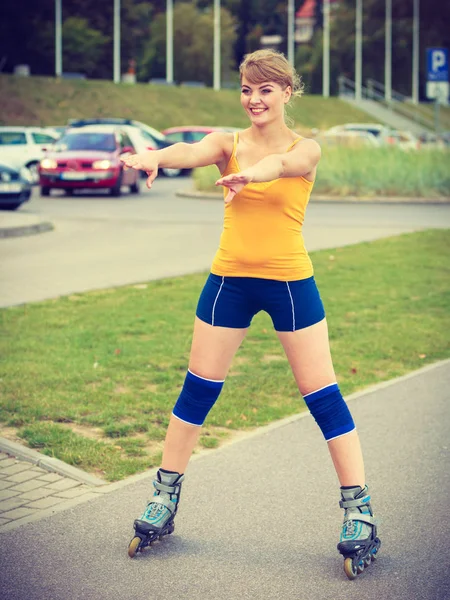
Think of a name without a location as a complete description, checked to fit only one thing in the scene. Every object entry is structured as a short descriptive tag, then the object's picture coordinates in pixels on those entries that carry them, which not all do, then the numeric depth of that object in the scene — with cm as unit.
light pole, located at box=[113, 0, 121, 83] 6231
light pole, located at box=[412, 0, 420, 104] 7502
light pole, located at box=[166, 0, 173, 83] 6391
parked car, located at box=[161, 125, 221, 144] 3796
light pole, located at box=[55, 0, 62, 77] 6009
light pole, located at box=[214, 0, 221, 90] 6465
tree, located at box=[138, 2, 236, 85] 7925
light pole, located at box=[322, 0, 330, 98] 7343
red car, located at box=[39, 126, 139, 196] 2544
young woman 403
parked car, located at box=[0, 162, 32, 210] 2156
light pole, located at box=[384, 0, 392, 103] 7506
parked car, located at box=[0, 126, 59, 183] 3197
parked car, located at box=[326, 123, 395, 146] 4669
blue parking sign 3134
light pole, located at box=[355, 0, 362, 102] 7300
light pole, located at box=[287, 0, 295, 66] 7031
